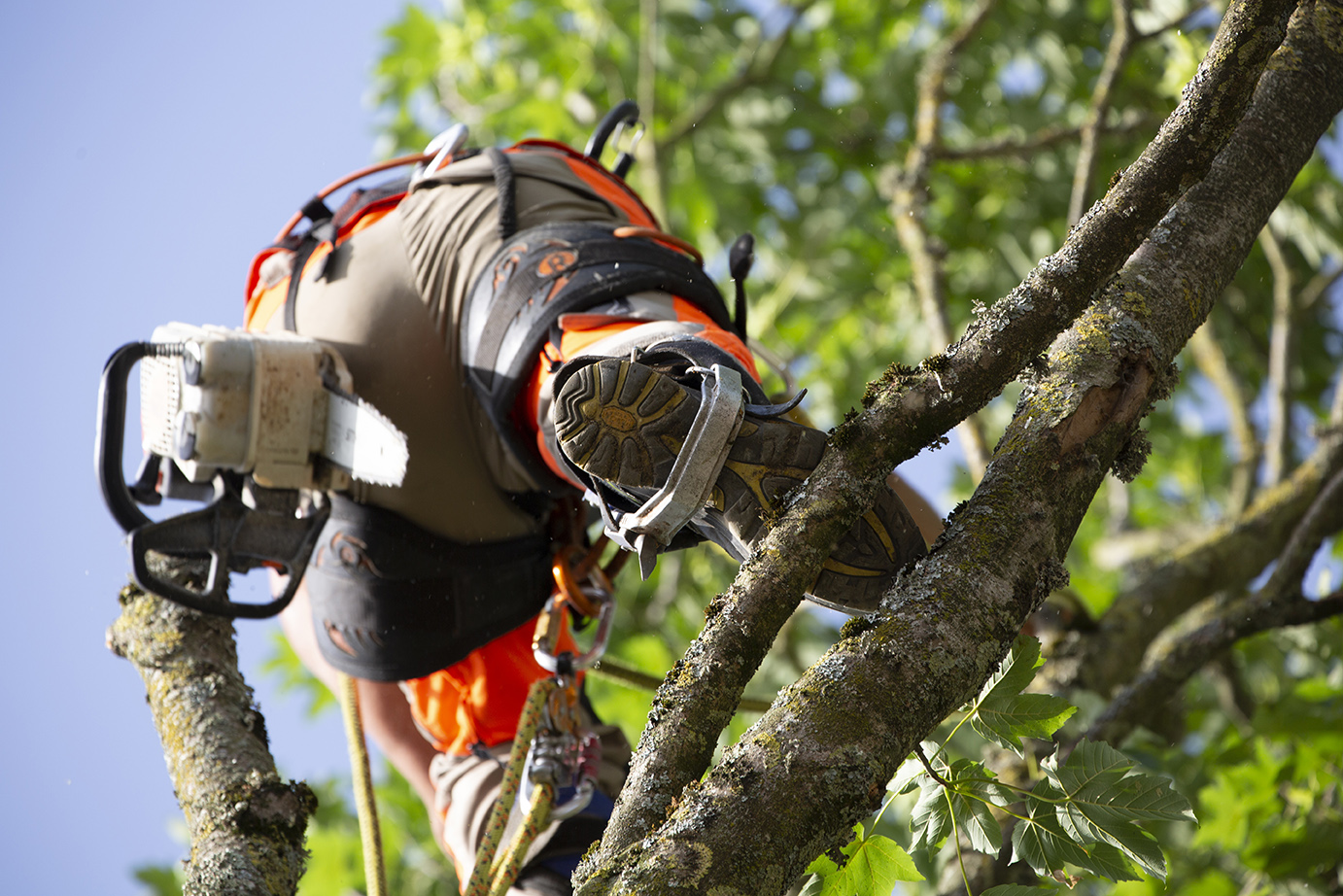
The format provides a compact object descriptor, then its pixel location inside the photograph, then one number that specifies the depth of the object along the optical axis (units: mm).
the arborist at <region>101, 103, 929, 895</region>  4999
